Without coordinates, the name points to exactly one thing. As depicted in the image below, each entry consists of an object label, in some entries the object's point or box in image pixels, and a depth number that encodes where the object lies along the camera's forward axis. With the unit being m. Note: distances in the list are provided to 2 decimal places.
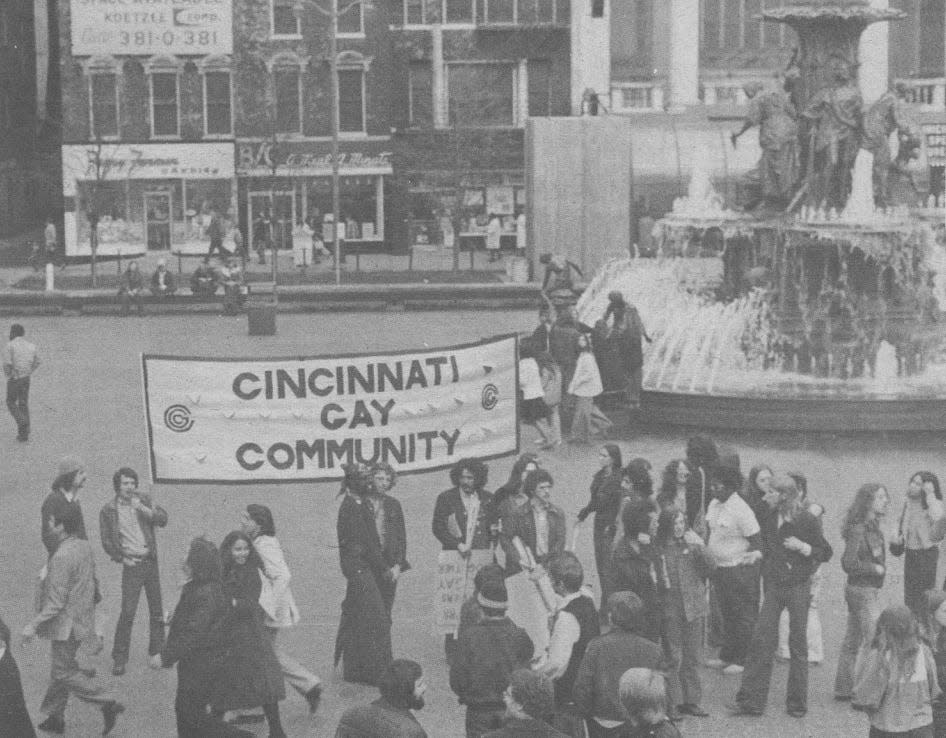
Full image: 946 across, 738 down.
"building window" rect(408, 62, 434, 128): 52.94
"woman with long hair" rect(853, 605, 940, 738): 9.78
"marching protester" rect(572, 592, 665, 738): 9.60
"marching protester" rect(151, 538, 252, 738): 10.66
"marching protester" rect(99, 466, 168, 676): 12.71
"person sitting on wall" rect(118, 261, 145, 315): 36.03
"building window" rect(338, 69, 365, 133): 53.25
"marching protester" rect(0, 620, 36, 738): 9.93
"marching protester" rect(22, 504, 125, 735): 11.44
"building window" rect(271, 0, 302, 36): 52.88
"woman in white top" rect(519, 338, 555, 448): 20.20
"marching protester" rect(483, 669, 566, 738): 8.41
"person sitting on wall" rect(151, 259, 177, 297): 36.62
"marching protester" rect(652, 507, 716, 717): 11.77
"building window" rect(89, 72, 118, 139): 52.44
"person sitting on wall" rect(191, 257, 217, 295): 37.09
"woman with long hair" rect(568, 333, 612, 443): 20.69
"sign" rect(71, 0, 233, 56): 51.97
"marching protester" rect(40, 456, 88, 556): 12.66
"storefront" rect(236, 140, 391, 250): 52.31
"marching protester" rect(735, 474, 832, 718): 11.66
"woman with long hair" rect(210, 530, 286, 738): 10.81
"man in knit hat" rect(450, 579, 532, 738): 9.94
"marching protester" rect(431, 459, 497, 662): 12.76
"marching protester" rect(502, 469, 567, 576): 12.57
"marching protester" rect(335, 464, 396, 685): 12.20
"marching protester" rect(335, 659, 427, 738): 8.52
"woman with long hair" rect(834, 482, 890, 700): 11.84
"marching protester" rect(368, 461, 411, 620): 12.45
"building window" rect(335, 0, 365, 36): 53.09
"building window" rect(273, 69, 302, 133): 52.75
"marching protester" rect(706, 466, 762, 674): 12.19
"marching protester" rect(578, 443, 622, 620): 13.53
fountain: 23.22
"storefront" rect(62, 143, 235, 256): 51.34
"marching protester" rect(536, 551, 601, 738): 10.23
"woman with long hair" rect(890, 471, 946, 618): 12.89
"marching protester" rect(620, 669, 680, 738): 8.24
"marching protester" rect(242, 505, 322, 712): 11.59
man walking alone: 21.17
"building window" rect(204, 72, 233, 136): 53.06
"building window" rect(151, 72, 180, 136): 52.72
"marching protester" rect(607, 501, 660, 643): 11.56
